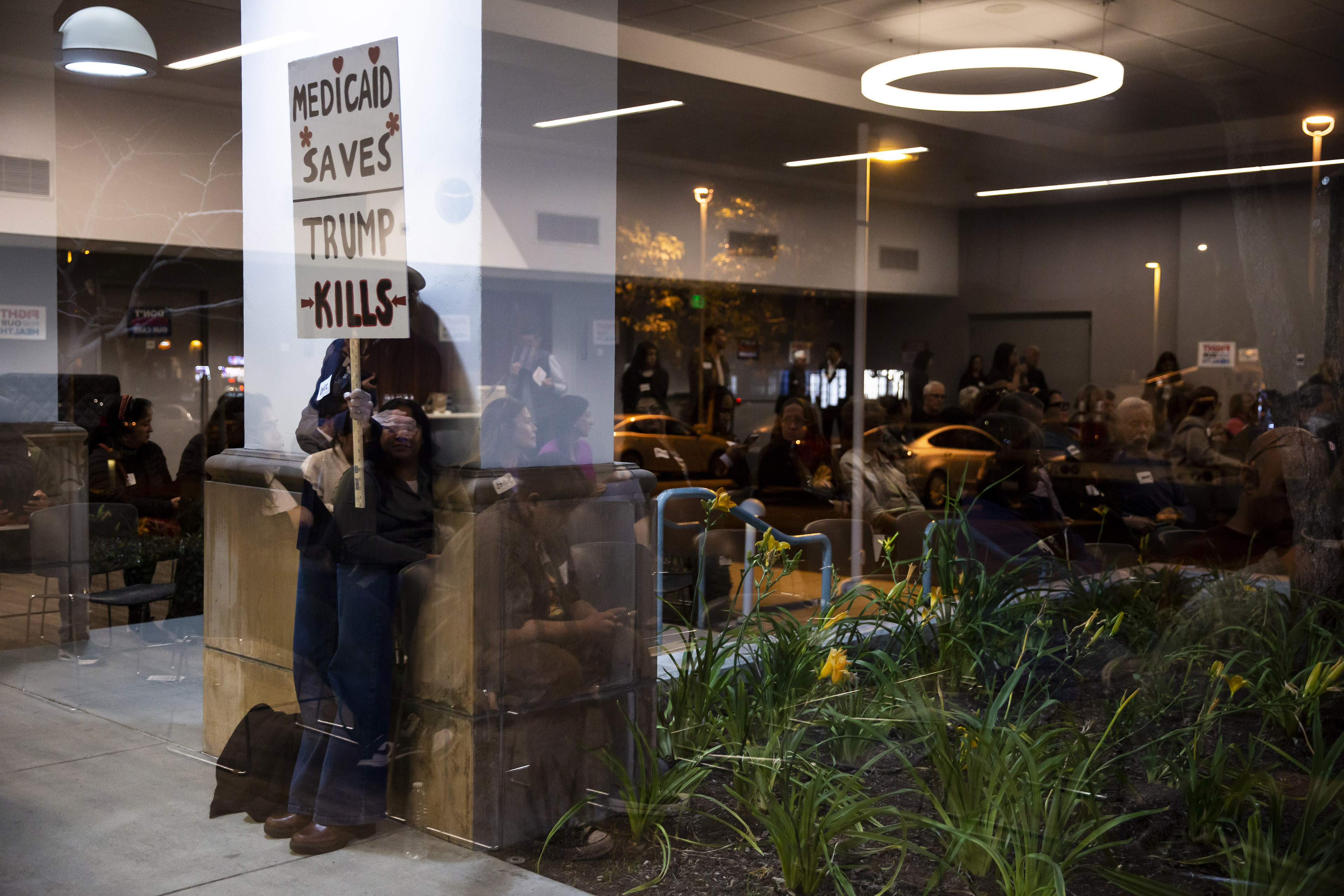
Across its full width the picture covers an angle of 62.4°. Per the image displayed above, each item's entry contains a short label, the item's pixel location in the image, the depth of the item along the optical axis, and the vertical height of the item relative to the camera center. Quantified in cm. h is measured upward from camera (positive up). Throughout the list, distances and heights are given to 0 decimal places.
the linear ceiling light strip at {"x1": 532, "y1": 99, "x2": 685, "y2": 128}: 314 +79
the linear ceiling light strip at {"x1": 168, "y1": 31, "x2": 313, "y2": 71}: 347 +111
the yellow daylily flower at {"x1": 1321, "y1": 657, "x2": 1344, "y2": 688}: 237 -59
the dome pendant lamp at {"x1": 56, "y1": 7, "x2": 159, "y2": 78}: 394 +121
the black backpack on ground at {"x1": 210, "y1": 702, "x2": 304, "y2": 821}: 327 -116
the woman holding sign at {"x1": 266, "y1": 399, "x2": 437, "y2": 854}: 306 -65
